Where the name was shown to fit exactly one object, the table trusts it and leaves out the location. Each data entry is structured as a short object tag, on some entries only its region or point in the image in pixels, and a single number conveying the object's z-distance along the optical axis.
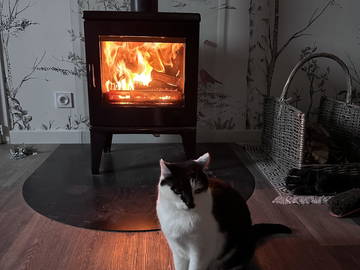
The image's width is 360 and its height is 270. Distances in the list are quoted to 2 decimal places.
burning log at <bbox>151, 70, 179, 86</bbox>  1.58
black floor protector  1.23
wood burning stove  1.46
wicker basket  1.52
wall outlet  2.04
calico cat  0.75
